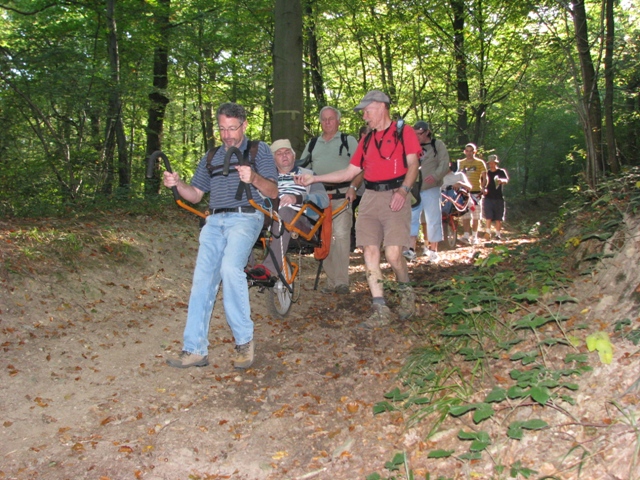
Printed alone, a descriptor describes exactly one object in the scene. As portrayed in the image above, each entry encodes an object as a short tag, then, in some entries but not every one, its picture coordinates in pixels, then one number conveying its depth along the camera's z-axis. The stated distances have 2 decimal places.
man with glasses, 4.80
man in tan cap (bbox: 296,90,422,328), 5.78
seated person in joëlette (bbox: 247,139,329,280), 5.87
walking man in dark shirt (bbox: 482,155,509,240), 13.80
